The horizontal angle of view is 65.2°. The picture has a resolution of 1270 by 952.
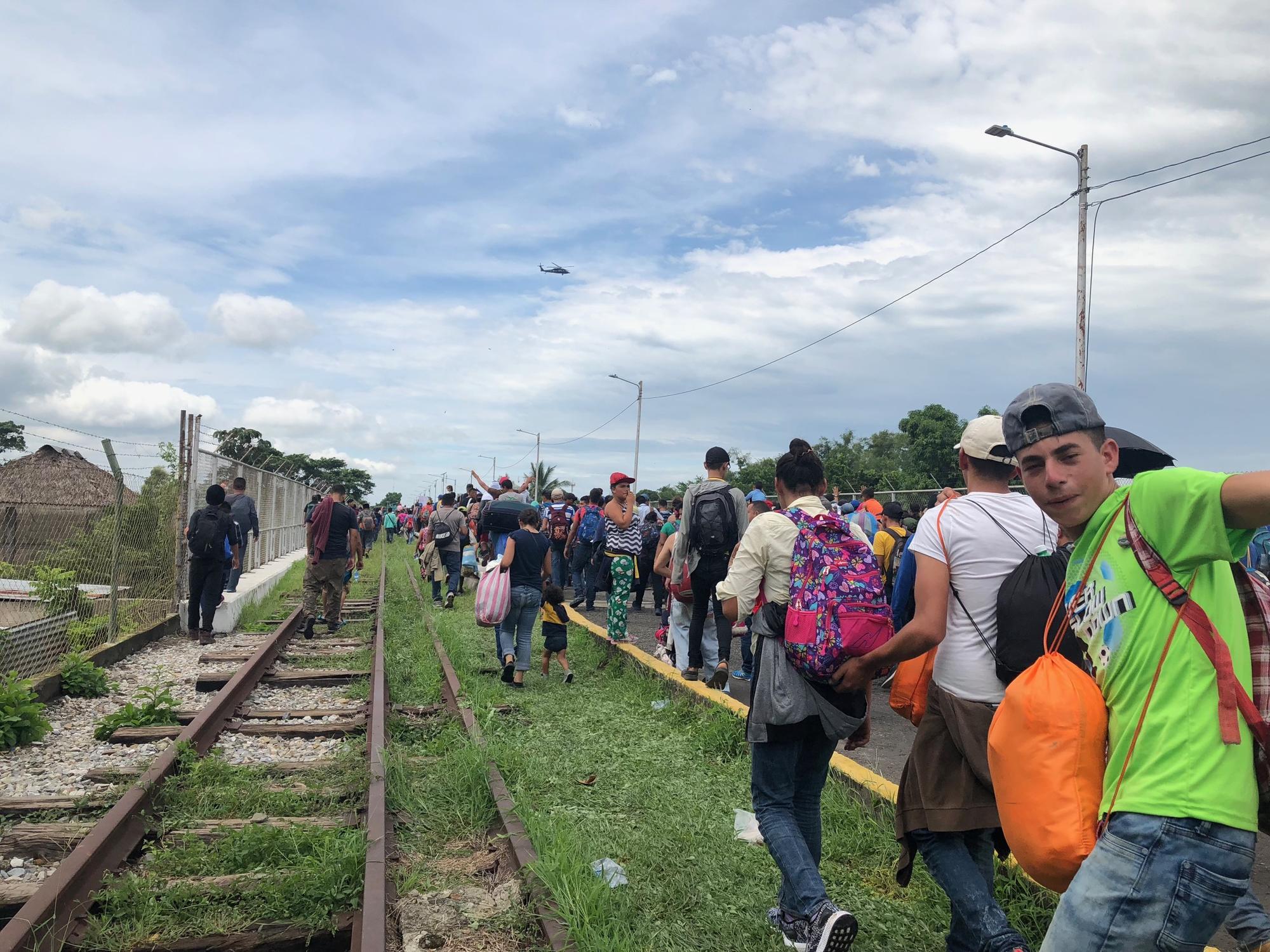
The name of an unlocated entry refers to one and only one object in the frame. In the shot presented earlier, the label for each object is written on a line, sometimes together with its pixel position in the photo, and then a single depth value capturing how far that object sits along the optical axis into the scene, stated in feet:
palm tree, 226.17
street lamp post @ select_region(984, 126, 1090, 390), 49.98
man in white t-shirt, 9.81
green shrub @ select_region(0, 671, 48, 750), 21.88
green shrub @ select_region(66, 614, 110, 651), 31.55
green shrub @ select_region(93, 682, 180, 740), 23.47
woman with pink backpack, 11.23
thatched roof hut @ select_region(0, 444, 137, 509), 68.18
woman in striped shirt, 34.65
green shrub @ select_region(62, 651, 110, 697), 27.78
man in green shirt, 5.70
